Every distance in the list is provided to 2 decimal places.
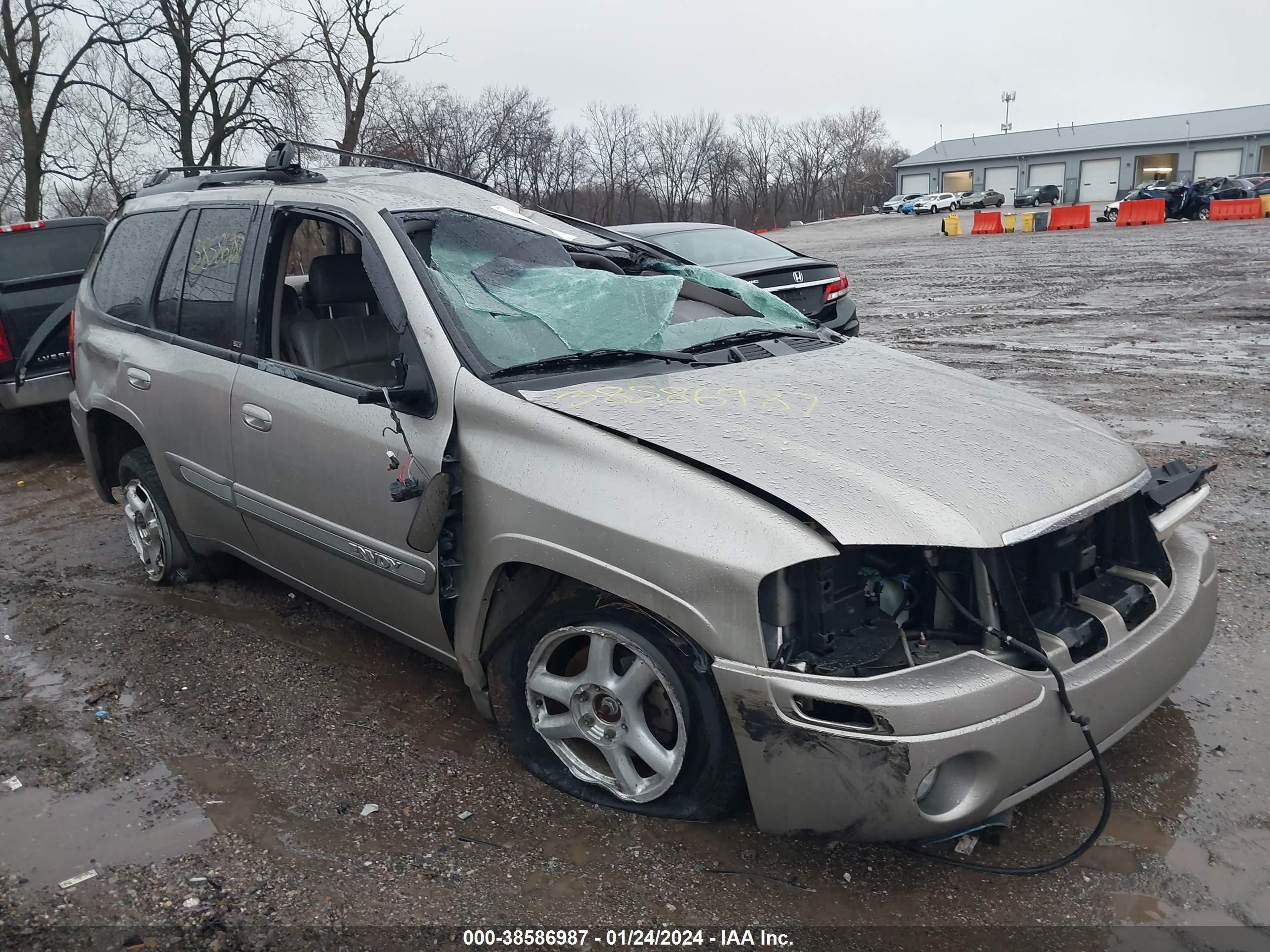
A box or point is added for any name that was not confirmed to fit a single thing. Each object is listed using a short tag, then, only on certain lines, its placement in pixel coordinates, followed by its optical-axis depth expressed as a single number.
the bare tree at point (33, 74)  23.12
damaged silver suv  2.38
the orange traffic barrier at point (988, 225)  35.88
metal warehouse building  65.69
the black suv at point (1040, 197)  63.88
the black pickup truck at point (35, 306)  7.30
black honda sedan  8.62
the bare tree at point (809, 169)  89.00
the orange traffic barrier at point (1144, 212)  34.84
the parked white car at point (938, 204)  66.19
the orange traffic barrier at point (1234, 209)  34.25
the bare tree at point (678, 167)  77.38
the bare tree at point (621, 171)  72.31
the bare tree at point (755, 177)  83.75
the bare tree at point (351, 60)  25.44
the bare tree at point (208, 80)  24.02
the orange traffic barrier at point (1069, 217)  35.66
